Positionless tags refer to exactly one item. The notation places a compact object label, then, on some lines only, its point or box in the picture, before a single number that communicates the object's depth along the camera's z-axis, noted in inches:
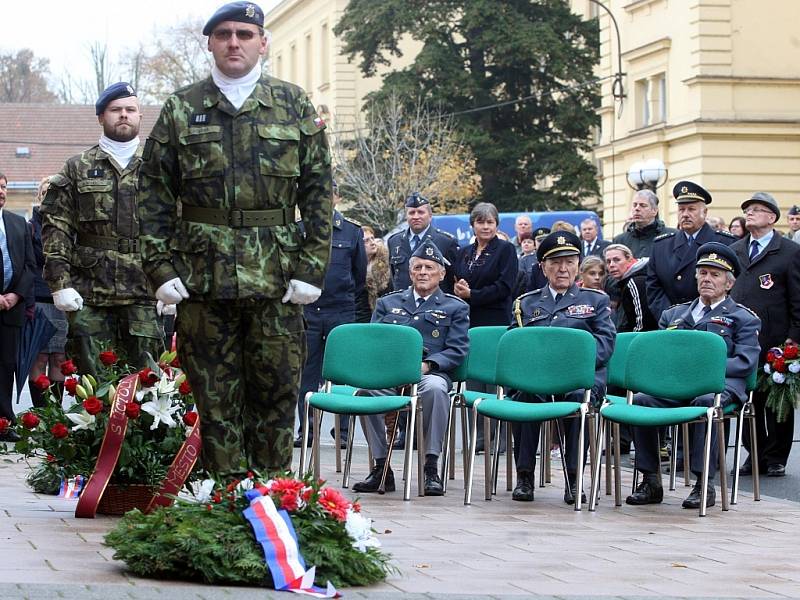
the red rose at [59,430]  318.7
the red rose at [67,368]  327.4
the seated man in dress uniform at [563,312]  413.7
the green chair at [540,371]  394.6
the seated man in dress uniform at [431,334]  424.5
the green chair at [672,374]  390.3
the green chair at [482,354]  470.9
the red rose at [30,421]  322.3
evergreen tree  1817.2
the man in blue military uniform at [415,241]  559.8
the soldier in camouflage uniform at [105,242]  347.6
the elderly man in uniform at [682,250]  487.2
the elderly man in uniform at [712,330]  405.7
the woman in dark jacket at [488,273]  545.0
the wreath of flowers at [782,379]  458.3
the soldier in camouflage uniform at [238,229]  268.4
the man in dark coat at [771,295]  470.9
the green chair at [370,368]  408.8
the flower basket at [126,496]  322.0
